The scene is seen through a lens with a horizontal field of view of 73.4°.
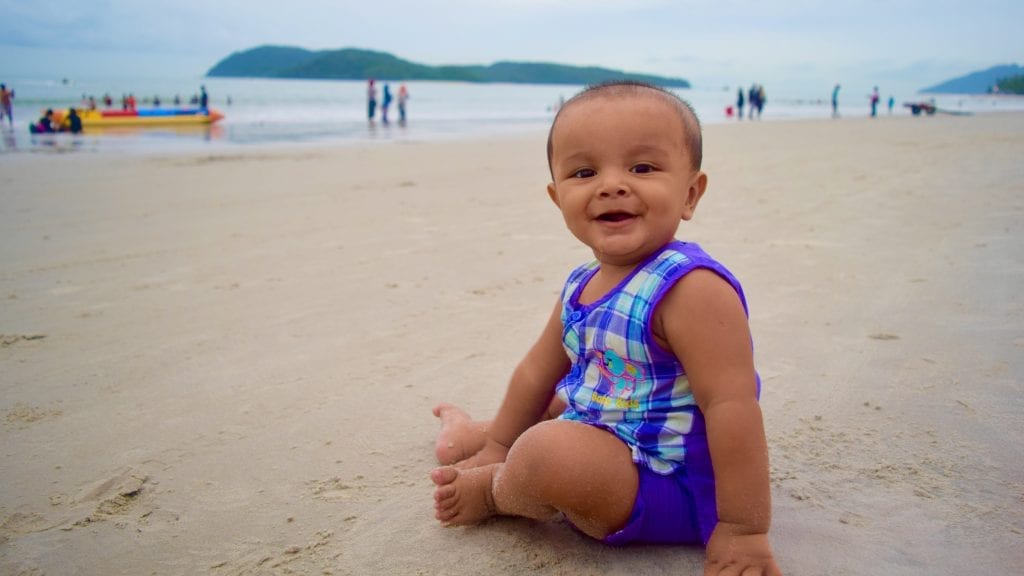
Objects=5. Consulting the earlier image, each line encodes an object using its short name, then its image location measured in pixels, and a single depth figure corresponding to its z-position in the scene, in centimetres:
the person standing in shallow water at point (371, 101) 2564
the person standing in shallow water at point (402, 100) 2540
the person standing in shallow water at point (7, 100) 1964
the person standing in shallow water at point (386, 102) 2565
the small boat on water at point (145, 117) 1953
